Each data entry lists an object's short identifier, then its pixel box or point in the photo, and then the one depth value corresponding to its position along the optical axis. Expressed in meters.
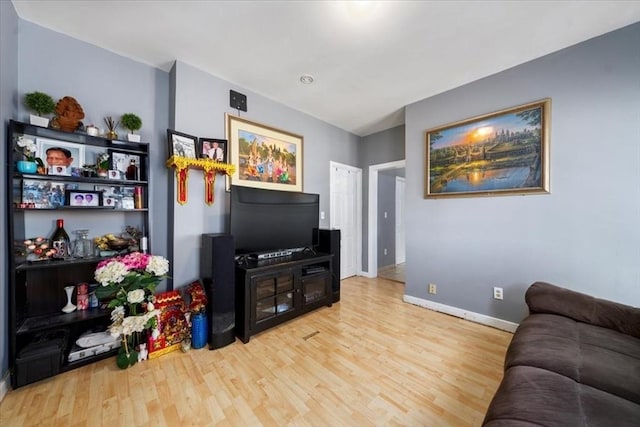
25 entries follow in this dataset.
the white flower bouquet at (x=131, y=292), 1.71
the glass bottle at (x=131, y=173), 2.12
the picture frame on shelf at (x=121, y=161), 2.08
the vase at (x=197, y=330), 2.05
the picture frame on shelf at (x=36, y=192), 1.71
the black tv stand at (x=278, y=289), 2.17
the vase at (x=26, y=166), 1.62
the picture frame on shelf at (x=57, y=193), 1.82
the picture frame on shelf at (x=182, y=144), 2.13
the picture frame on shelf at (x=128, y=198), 2.05
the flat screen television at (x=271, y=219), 2.36
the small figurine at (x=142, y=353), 1.87
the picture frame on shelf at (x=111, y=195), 2.01
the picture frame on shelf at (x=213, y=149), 2.35
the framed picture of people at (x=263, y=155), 2.67
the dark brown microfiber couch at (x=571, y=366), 0.86
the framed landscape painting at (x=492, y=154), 2.21
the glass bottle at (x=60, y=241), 1.79
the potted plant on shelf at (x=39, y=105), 1.67
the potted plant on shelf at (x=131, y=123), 2.05
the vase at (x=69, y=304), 1.82
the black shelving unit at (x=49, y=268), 1.54
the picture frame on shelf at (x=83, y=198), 1.85
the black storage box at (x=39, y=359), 1.52
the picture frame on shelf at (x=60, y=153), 1.82
